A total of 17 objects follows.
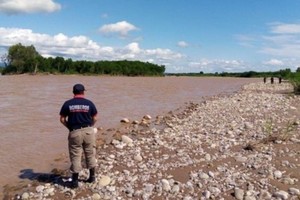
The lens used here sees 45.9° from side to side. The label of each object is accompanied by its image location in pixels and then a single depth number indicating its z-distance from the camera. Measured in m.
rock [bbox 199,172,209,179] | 8.48
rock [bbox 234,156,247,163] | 9.65
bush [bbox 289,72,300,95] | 31.63
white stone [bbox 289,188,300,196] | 7.35
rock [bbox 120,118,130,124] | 19.30
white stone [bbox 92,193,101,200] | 7.57
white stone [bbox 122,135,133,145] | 12.67
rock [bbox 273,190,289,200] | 7.21
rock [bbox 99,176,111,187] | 8.24
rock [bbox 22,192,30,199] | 7.89
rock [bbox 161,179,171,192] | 7.91
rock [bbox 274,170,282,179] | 8.33
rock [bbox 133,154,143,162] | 10.34
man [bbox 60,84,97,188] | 7.84
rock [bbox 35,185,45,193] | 8.22
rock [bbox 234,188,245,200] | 7.36
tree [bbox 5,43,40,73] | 113.88
